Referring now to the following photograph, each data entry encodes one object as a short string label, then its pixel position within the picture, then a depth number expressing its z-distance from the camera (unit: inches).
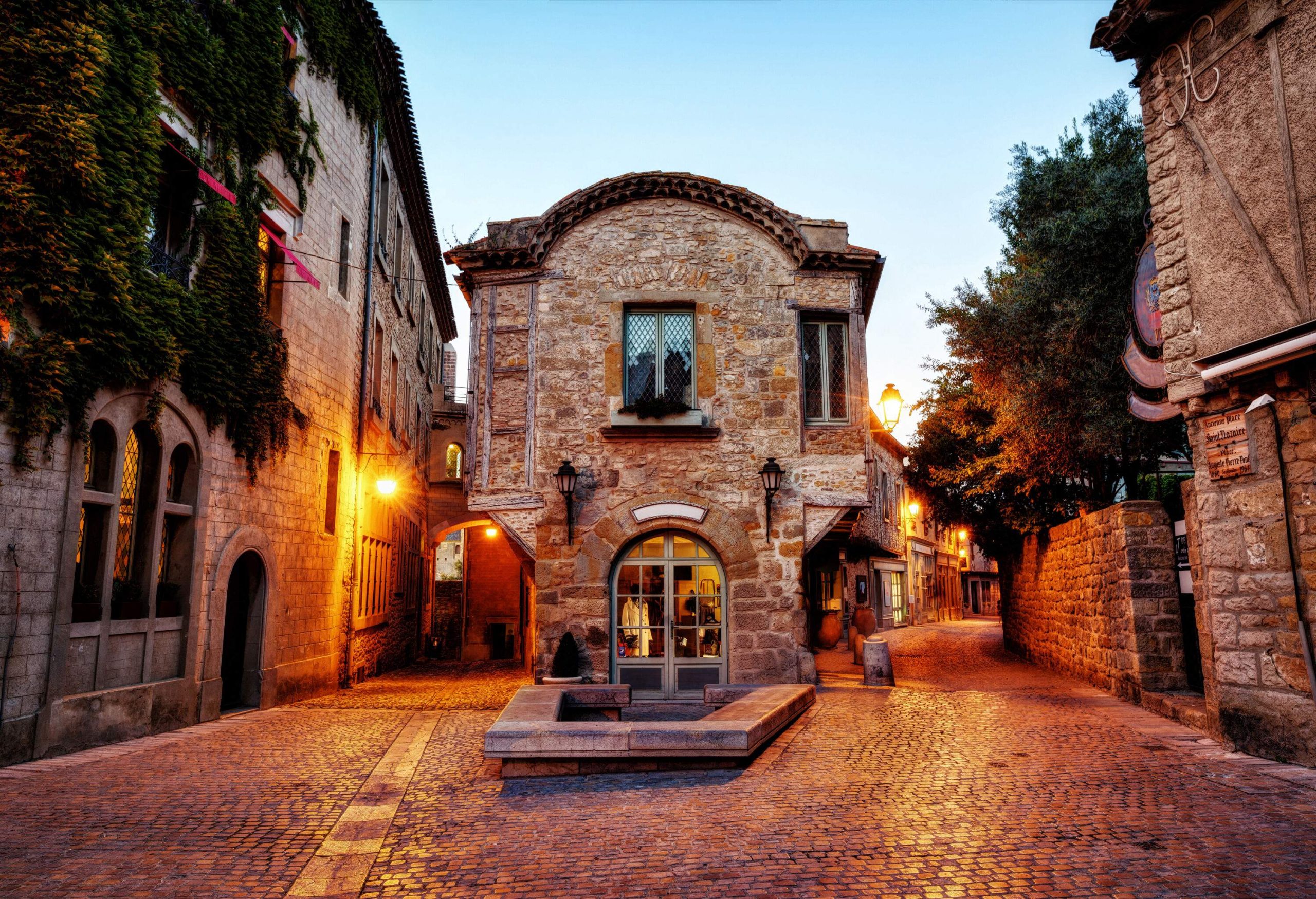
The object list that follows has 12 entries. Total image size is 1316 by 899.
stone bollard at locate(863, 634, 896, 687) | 488.7
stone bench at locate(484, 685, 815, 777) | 262.4
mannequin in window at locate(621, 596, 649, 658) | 459.5
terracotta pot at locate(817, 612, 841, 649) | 740.0
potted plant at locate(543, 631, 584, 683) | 432.8
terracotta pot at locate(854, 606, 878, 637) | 743.7
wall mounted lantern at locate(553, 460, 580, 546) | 443.8
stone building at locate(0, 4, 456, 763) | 297.3
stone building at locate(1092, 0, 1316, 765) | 249.3
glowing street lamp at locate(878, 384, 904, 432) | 499.5
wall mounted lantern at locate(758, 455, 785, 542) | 444.8
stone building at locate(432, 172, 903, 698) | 454.9
